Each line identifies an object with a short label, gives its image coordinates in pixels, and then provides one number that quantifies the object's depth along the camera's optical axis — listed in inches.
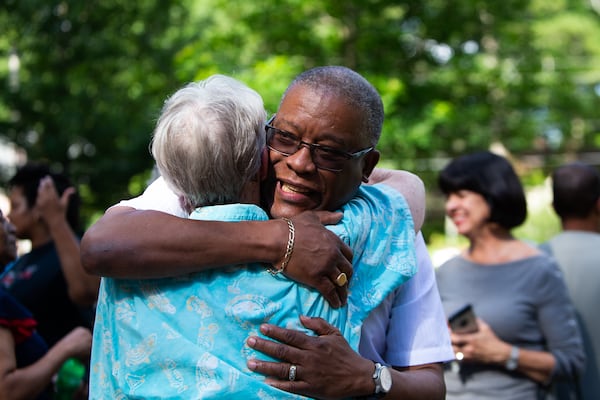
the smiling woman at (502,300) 161.3
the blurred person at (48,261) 181.0
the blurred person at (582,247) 188.5
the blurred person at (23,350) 132.8
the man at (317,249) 78.8
